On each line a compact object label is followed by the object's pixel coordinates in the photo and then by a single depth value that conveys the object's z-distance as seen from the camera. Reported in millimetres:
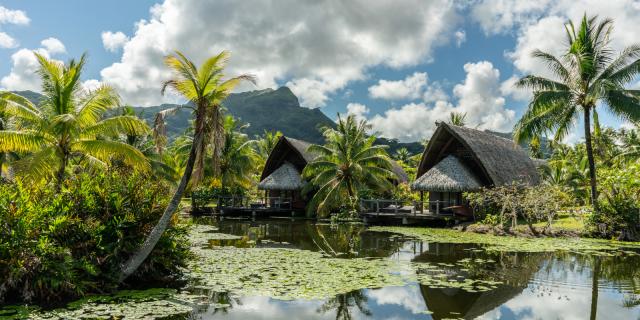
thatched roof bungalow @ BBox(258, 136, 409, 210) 26672
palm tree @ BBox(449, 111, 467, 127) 41312
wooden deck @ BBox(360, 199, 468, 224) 20281
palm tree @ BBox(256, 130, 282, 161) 37438
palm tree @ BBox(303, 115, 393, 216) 22656
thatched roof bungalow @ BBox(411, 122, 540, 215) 20250
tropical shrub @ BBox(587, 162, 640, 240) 14914
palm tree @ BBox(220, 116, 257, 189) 27766
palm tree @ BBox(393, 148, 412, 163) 52781
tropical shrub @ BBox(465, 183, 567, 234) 16312
